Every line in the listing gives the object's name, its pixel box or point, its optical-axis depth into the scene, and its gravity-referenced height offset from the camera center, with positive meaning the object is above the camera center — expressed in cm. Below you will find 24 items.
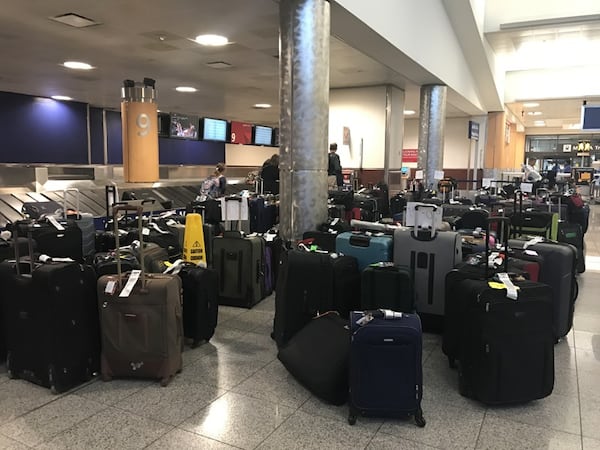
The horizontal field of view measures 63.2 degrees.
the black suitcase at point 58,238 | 453 -67
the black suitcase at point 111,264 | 357 -71
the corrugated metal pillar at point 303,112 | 490 +60
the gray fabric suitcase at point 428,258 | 403 -72
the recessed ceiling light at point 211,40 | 666 +181
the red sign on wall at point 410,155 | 1978 +68
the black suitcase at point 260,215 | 733 -68
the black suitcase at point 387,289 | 362 -87
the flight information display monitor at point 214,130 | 1406 +117
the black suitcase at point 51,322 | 306 -99
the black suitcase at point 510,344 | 289 -102
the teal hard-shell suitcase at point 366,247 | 414 -65
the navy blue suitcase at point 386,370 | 277 -112
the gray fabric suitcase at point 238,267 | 489 -98
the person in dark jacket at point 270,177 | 924 -13
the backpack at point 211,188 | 896 -34
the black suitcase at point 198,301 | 375 -103
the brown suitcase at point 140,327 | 316 -103
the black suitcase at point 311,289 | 371 -91
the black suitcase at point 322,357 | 299 -121
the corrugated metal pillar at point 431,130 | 1060 +92
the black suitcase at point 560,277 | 403 -86
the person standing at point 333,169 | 945 +4
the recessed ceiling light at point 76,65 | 833 +179
